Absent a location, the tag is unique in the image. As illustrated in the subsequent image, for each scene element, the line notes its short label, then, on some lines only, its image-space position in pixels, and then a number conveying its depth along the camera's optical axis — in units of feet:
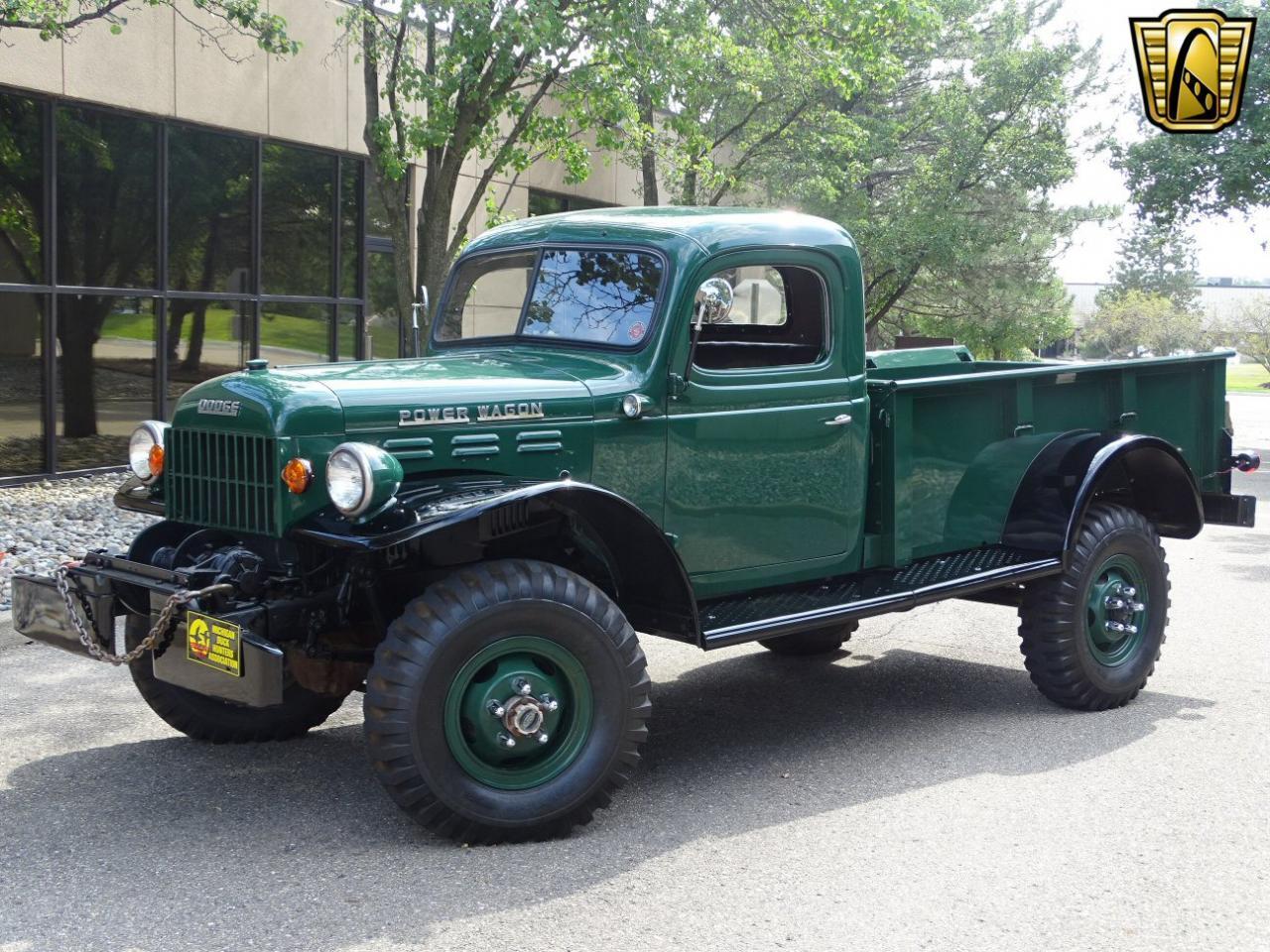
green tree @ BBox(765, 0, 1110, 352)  72.38
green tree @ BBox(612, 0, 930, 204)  41.39
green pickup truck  13.92
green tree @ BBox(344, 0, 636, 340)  36.81
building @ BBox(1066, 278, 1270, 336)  284.33
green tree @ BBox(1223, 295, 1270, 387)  221.25
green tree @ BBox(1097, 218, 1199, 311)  328.90
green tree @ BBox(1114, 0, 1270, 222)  69.62
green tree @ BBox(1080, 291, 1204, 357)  242.17
